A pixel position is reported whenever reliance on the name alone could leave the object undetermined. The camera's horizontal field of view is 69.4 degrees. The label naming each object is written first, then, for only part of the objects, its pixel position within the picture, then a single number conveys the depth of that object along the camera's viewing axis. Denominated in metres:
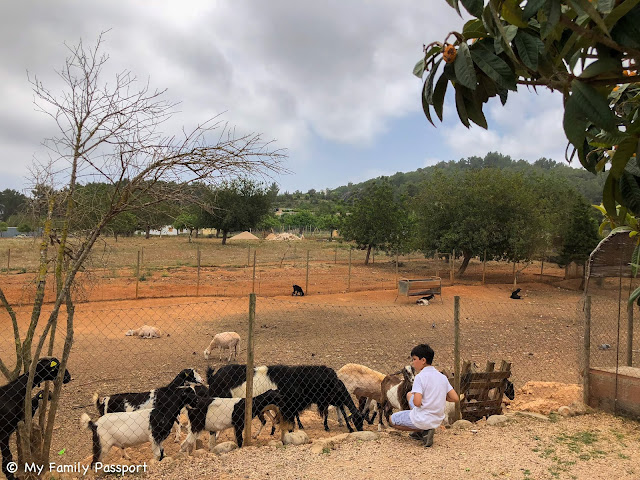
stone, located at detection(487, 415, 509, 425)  5.90
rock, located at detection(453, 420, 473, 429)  5.78
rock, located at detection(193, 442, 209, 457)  5.04
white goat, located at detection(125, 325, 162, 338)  11.09
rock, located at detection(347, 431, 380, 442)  5.30
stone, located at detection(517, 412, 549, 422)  6.10
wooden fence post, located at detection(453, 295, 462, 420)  6.14
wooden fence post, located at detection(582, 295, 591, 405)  6.73
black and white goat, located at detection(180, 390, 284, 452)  5.51
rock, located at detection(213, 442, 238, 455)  5.25
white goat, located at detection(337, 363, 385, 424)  6.99
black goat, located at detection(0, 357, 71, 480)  4.60
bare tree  4.13
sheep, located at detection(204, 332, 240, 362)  9.75
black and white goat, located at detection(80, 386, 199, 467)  4.88
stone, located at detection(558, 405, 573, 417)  6.30
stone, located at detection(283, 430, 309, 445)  5.31
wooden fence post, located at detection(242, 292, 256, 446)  5.40
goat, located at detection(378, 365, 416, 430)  6.04
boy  4.86
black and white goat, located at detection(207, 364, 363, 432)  6.34
